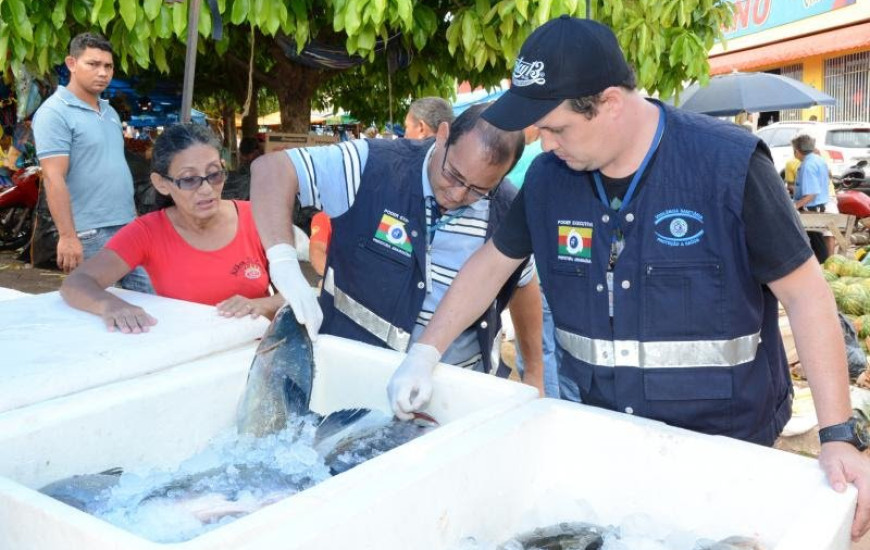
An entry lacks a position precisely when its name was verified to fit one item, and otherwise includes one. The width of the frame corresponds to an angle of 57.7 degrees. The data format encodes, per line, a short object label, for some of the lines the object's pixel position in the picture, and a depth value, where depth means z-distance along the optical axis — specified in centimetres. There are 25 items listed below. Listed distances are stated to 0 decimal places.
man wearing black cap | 154
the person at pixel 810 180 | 902
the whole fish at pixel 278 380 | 178
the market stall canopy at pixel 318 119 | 2315
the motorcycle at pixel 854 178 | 1317
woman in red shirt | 259
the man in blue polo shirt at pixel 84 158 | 380
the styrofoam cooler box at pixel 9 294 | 262
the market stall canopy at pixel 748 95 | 895
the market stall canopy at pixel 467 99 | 1288
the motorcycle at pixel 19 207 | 838
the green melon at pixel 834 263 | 632
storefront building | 1747
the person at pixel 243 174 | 768
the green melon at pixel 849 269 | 624
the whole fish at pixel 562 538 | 136
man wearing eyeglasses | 219
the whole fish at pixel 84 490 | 137
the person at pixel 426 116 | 452
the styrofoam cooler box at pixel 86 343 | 164
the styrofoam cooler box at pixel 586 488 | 123
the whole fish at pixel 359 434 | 157
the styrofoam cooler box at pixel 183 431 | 108
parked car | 1375
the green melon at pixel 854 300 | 559
